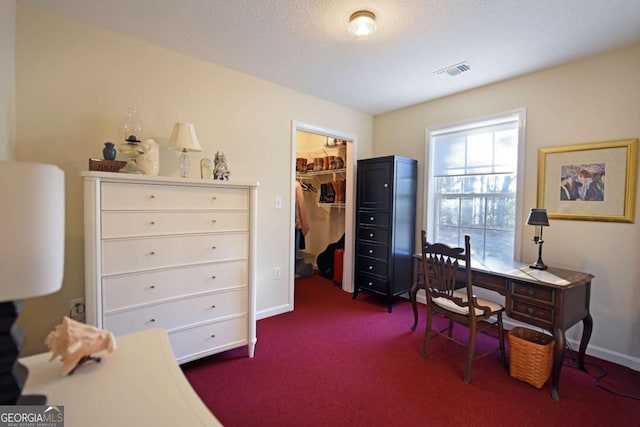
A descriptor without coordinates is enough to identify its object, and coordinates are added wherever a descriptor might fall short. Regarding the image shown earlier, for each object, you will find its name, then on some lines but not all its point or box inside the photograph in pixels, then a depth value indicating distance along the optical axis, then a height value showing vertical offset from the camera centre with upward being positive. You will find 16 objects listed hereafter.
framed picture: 2.21 +0.25
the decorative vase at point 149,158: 1.99 +0.32
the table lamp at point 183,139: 2.16 +0.50
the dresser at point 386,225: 3.29 -0.21
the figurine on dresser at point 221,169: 2.32 +0.29
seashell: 0.82 -0.41
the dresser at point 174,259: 1.68 -0.36
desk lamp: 2.26 -0.09
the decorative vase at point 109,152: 1.88 +0.34
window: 2.88 +0.27
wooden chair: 2.06 -0.68
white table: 0.68 -0.50
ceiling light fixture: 1.85 +1.21
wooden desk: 1.88 -0.61
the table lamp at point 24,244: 0.53 -0.08
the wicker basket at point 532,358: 1.94 -1.02
